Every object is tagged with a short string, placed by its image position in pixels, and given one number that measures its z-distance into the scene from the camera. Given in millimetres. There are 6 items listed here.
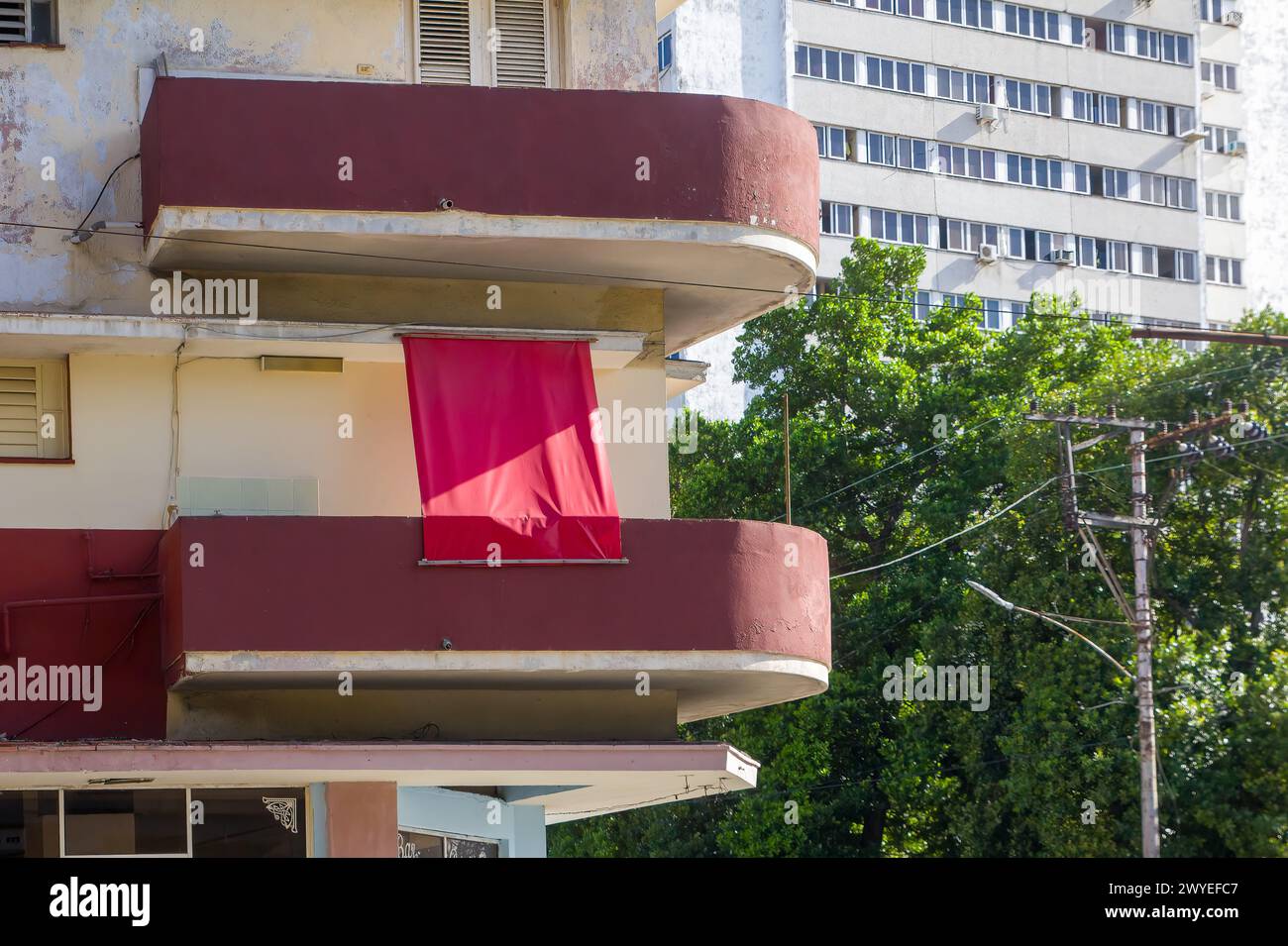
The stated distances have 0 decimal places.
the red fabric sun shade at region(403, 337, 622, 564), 20469
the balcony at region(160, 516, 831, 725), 19625
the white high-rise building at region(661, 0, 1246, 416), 78688
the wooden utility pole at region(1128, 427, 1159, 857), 36094
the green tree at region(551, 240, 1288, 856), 40562
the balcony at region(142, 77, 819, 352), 20297
